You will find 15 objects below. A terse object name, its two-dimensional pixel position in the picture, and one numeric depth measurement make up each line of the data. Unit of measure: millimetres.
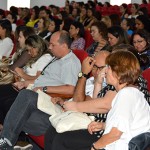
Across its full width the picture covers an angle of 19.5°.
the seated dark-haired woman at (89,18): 9114
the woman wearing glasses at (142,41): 4270
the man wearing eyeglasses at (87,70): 2949
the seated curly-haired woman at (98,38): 5301
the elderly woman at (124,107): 2139
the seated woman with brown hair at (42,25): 7719
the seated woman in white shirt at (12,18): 10086
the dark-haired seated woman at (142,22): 6832
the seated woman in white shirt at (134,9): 11184
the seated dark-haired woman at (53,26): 7283
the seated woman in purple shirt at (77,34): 5811
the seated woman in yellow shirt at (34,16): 9877
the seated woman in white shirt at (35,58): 4090
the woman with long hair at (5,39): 5624
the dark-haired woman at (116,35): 4690
